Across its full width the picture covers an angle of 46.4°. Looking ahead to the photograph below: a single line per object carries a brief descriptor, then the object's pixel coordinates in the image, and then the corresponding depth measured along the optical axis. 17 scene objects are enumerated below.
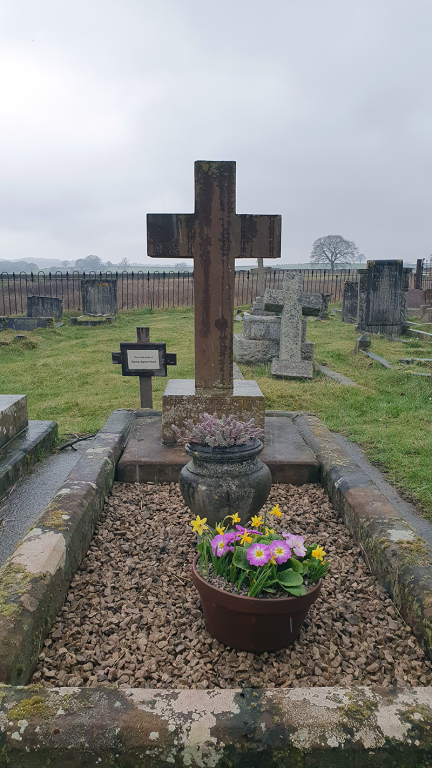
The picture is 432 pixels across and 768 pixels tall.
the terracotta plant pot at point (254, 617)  1.97
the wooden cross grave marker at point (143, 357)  5.19
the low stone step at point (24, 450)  3.84
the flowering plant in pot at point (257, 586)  1.98
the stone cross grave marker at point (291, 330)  8.36
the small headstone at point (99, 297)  15.95
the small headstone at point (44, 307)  15.66
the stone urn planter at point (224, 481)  2.70
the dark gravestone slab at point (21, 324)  13.89
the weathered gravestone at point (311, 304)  8.53
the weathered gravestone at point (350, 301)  15.77
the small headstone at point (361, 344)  10.05
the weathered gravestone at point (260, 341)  9.18
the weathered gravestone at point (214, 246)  3.78
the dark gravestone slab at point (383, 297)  11.79
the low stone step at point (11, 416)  4.31
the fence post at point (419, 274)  20.05
